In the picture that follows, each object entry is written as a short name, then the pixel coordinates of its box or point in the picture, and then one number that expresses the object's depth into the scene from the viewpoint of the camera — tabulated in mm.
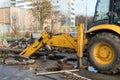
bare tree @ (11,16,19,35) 23553
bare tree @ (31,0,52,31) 23736
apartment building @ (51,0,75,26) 36517
